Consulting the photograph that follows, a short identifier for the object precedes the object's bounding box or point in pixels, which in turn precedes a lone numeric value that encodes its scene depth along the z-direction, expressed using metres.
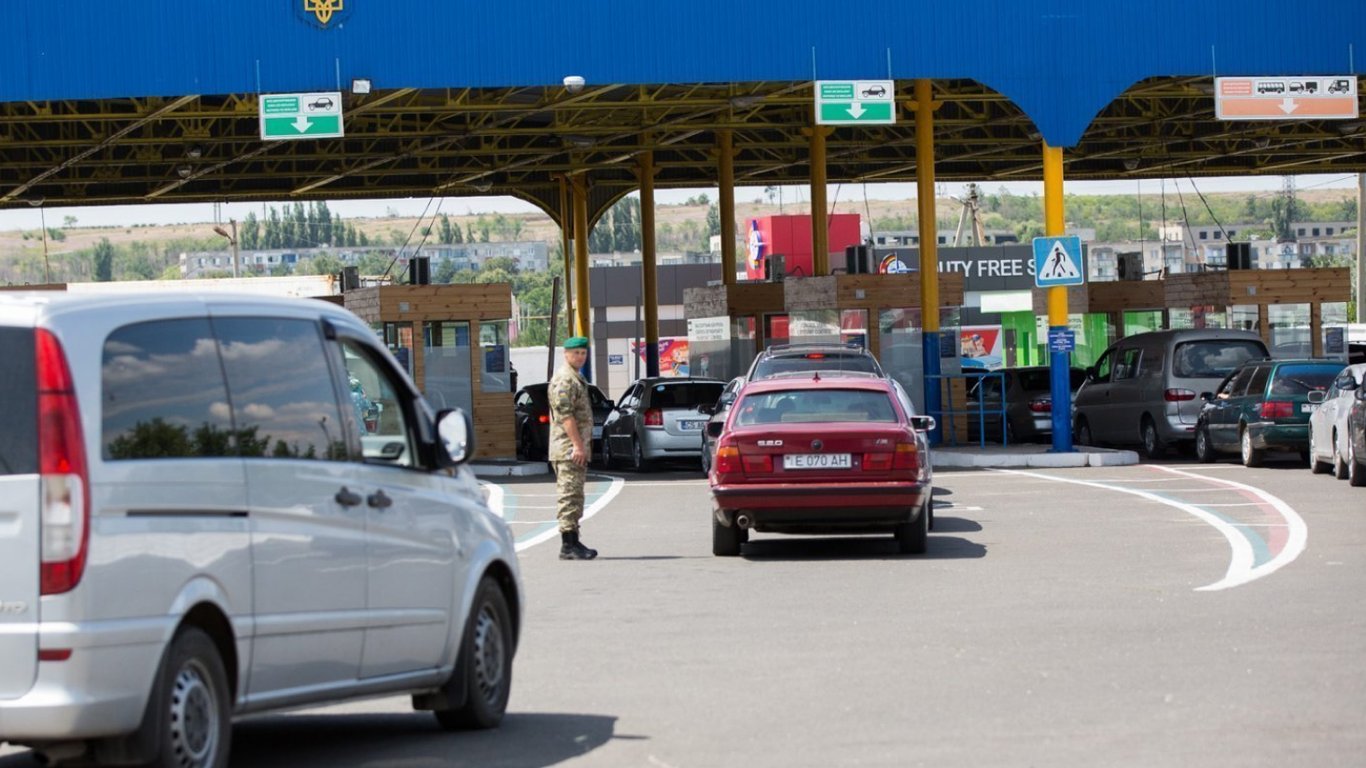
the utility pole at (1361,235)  61.41
